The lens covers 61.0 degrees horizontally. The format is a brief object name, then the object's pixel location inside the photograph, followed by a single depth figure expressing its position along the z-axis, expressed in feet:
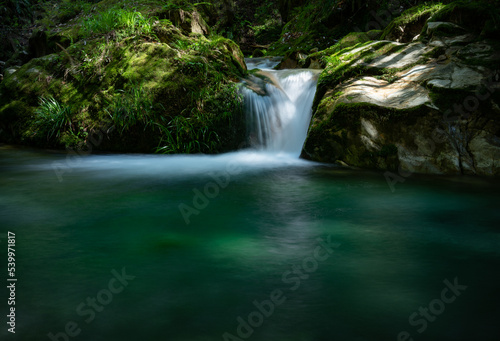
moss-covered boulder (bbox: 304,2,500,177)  18.21
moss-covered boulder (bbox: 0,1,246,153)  25.32
